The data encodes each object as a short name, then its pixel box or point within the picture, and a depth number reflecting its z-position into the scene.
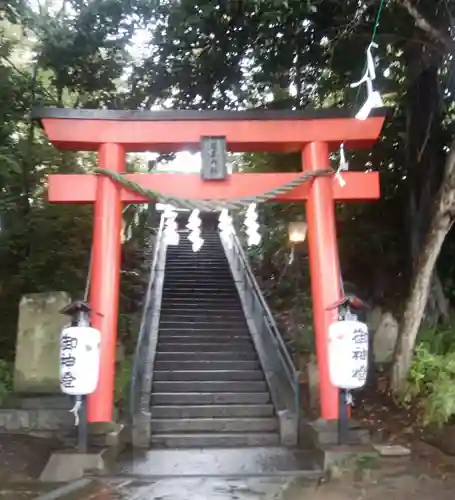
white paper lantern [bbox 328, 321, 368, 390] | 7.36
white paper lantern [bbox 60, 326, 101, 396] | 7.26
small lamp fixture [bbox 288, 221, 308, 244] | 13.41
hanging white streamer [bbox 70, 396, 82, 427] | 7.33
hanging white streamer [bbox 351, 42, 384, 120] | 6.40
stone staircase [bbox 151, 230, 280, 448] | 9.09
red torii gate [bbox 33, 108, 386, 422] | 8.41
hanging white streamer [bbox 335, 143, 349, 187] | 8.27
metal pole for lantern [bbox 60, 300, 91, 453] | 7.27
